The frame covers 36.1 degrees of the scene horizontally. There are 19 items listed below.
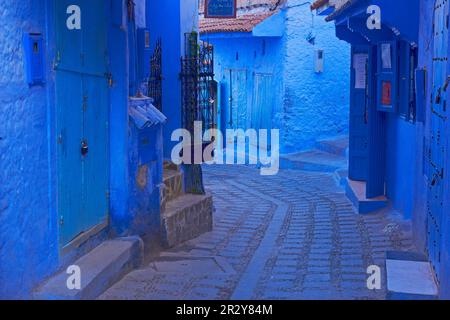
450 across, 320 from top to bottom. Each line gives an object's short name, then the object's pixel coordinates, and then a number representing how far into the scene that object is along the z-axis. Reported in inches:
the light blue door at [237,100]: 764.0
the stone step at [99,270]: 186.5
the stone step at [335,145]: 621.9
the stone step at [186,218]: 311.0
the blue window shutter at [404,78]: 342.0
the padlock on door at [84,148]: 233.8
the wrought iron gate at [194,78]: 395.2
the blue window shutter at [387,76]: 361.7
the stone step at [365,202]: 390.3
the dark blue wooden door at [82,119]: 213.8
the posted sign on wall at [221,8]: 557.3
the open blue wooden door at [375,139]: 403.8
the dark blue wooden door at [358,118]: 443.2
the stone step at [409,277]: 191.2
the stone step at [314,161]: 587.5
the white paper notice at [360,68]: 439.5
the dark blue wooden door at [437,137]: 207.7
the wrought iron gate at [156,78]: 374.6
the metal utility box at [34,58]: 179.6
